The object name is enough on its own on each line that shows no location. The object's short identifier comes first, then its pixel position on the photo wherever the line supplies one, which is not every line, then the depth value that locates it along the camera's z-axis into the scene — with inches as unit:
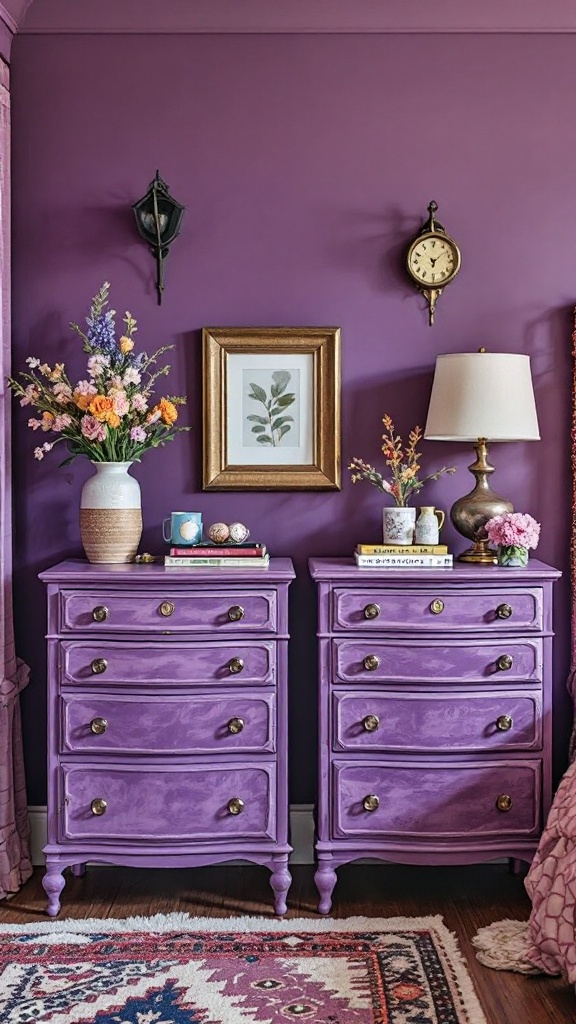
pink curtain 123.5
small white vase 124.4
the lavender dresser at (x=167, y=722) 115.5
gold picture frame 132.7
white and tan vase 122.6
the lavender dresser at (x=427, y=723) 115.7
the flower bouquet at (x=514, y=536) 118.9
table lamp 121.3
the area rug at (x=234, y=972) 95.0
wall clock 131.0
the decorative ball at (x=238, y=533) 124.5
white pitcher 124.5
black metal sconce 129.2
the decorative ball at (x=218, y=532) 124.1
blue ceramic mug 125.3
